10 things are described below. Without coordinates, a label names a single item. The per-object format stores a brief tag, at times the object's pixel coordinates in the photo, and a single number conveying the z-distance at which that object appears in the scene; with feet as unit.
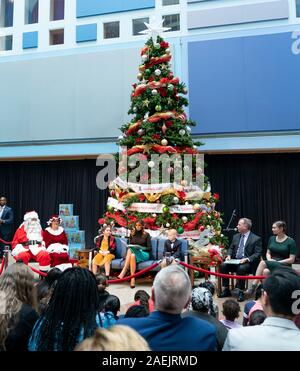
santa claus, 19.85
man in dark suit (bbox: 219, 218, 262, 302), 17.47
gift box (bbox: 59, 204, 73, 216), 30.14
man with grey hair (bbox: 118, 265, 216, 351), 5.06
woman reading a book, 19.94
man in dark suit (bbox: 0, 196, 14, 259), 29.66
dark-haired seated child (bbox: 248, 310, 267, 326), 8.11
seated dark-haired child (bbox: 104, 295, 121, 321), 9.37
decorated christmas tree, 23.45
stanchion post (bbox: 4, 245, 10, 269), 18.13
